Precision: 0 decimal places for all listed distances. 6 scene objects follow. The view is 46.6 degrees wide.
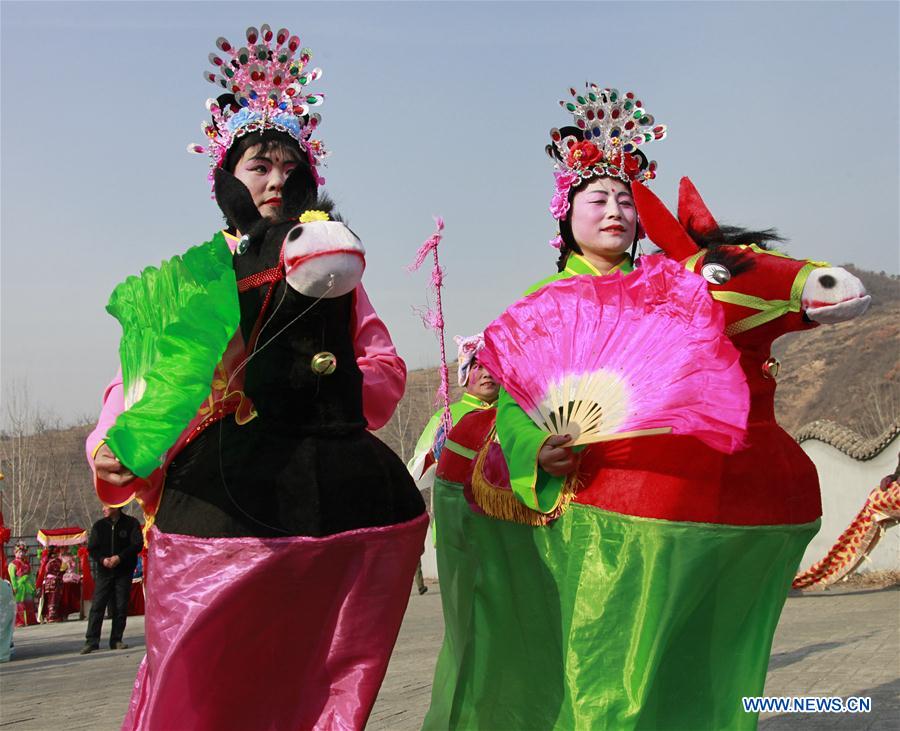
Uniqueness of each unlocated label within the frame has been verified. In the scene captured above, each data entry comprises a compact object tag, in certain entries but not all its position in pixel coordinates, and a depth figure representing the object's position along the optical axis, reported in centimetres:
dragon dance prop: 1362
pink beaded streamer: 529
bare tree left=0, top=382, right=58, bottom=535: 3019
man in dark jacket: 1148
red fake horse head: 343
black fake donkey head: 302
